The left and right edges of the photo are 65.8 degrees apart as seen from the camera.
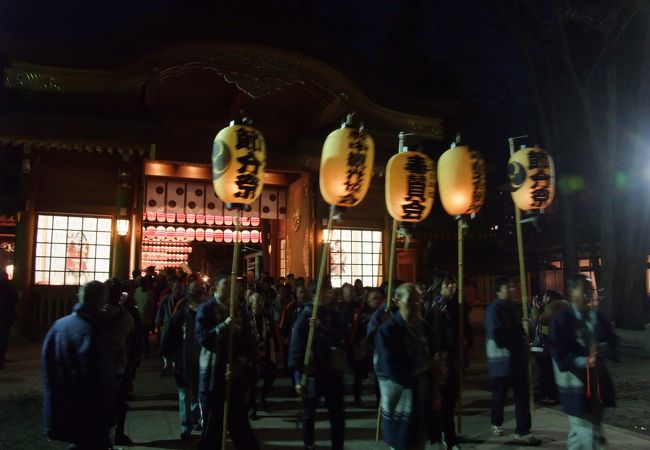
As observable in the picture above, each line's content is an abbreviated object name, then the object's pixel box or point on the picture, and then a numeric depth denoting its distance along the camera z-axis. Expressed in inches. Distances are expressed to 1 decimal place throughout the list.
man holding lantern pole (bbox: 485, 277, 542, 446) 237.1
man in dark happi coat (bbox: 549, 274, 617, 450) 186.5
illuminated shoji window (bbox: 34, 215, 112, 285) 494.9
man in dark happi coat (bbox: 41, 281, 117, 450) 150.4
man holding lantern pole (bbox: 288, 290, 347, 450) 206.5
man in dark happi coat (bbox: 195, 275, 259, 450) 190.4
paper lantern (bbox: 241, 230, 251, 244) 730.2
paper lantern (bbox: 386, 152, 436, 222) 285.1
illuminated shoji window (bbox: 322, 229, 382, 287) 591.2
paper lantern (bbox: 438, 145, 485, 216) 290.7
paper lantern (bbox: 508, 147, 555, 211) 295.6
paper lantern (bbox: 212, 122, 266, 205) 251.4
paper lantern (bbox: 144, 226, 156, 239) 671.8
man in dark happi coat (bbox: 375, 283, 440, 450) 169.3
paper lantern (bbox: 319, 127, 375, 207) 275.0
